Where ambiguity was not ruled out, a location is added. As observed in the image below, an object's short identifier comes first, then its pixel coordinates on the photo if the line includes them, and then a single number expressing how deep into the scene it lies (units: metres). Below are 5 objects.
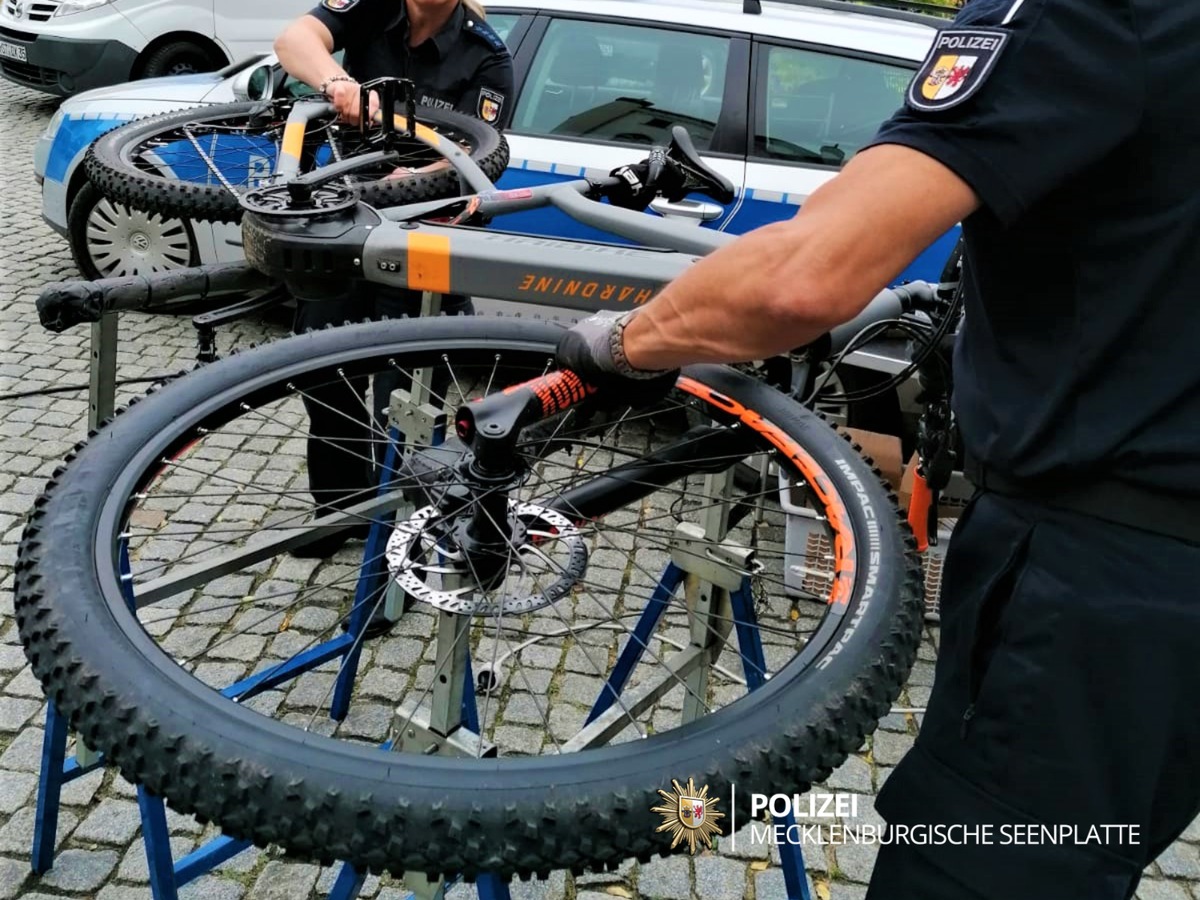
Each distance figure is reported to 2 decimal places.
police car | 4.38
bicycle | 1.22
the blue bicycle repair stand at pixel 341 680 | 2.01
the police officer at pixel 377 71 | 3.29
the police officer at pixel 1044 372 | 1.21
